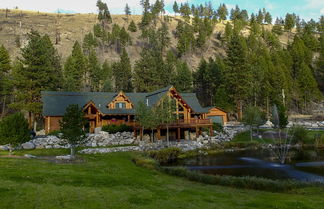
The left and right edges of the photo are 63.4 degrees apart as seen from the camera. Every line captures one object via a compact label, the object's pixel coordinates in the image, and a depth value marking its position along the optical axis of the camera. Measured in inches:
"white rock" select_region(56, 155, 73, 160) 987.9
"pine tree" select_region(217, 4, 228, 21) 6356.8
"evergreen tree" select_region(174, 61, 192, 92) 2878.9
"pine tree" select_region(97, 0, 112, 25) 5578.3
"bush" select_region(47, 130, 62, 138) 1651.9
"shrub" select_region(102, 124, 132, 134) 1632.8
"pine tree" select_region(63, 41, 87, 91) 2603.3
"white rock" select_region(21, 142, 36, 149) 1239.4
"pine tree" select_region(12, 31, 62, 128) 1967.3
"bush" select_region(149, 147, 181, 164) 1229.7
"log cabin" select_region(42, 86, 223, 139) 1717.5
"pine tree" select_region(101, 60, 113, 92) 2842.3
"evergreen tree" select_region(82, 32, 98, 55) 4287.9
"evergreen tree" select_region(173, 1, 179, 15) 6594.5
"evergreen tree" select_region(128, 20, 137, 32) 5275.6
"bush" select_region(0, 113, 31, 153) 972.6
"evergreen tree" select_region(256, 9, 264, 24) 6259.8
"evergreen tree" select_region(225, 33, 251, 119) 2655.0
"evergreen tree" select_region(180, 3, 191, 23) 6182.1
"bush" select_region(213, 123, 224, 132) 1898.5
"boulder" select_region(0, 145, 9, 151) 1195.3
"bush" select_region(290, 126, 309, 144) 1517.6
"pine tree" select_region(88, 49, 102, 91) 3120.1
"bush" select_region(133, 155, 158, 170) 955.8
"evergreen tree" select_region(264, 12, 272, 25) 6614.2
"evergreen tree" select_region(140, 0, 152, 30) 5334.6
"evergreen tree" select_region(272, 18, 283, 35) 5639.8
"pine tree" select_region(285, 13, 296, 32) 5733.3
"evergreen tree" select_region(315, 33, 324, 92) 3518.0
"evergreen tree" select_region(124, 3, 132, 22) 6479.3
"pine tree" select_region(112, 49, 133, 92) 3122.5
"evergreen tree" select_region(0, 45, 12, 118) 2417.8
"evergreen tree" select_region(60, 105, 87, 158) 995.3
